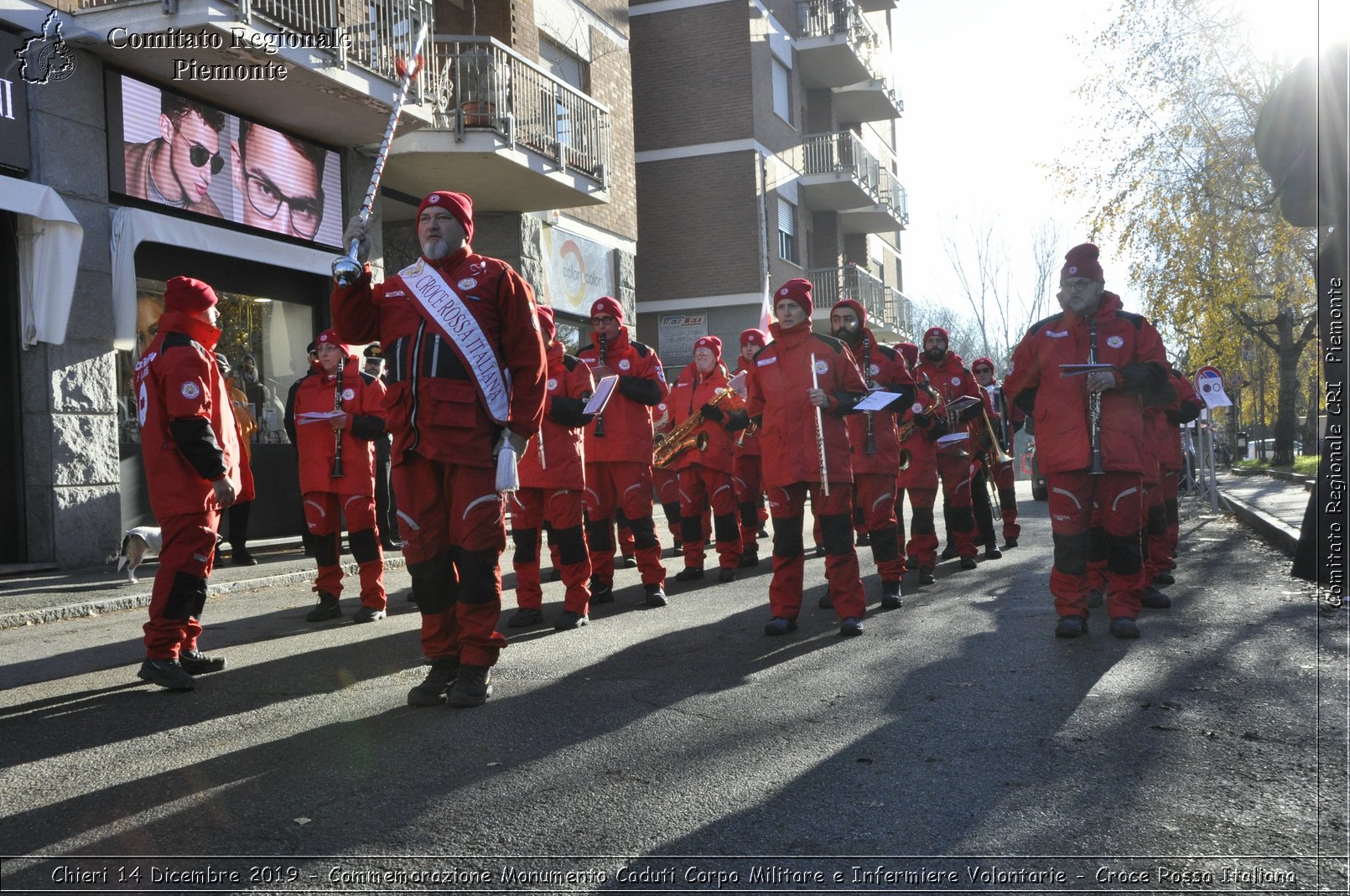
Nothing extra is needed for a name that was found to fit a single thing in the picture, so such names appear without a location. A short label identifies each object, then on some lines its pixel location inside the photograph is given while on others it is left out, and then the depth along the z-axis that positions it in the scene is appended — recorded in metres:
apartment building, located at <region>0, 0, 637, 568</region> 10.78
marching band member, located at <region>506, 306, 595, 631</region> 7.48
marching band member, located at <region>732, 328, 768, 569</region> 11.77
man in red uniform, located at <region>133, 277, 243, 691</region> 5.70
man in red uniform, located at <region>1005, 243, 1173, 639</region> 6.57
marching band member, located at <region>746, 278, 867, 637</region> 6.99
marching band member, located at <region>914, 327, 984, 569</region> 10.44
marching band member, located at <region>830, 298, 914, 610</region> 8.24
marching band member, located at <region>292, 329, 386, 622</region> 8.04
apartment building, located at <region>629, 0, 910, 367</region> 30.06
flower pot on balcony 15.85
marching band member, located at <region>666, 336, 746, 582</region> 10.30
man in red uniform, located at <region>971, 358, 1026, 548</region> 12.37
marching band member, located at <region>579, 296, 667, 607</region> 8.48
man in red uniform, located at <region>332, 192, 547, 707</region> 5.09
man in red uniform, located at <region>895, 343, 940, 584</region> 9.62
